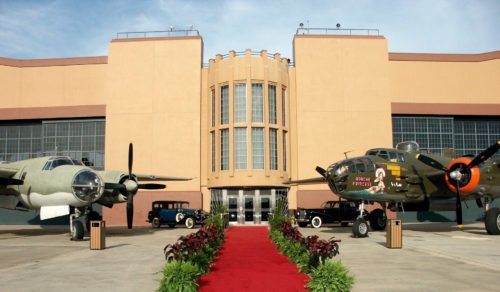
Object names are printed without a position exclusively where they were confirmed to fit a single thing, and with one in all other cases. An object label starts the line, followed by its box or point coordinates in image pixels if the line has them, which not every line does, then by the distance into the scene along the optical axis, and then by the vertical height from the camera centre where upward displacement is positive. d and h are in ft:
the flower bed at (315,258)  28.86 -6.54
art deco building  134.21 +21.80
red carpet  32.60 -8.09
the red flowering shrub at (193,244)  35.19 -5.83
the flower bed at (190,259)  28.78 -6.31
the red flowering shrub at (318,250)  35.19 -5.74
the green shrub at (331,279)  28.60 -6.54
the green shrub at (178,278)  28.35 -6.41
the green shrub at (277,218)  69.33 -6.29
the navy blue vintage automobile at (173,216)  110.52 -9.12
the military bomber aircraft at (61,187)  72.90 -1.29
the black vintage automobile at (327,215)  108.68 -8.87
